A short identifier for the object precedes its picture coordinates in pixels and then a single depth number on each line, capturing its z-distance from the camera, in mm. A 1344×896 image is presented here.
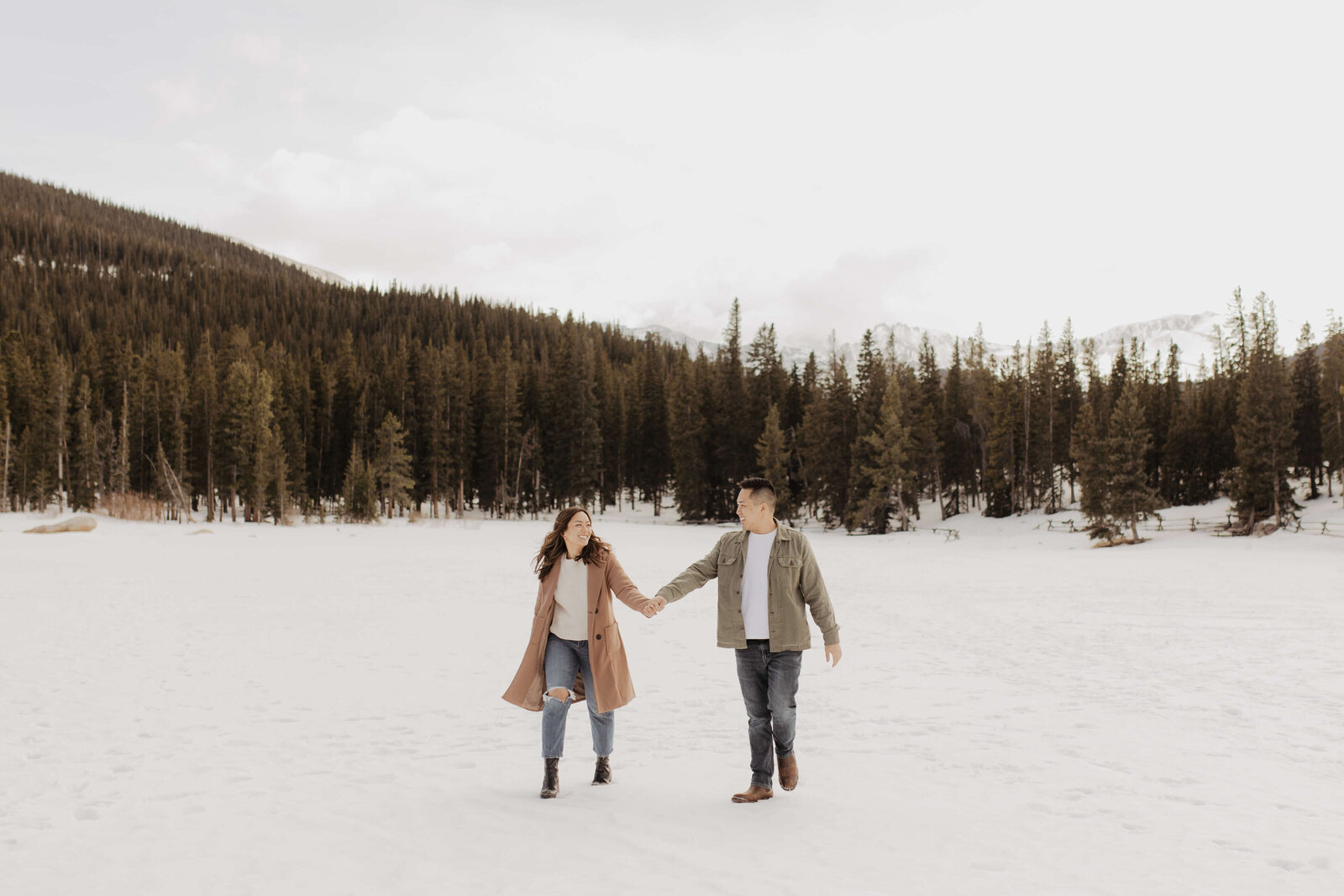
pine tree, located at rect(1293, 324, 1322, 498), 54219
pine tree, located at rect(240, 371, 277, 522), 50156
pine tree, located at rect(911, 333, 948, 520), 59562
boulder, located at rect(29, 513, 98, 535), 34594
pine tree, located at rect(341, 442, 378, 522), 49969
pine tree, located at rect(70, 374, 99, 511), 53219
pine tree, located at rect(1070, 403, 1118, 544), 42406
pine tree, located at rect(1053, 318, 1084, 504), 64688
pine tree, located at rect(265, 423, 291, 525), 49250
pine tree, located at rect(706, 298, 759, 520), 62812
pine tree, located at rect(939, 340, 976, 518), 65250
